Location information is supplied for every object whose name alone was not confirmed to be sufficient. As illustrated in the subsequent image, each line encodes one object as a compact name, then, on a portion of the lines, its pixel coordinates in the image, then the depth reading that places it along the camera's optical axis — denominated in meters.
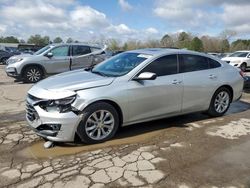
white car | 14.19
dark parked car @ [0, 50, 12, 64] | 17.60
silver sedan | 3.15
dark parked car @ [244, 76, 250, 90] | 7.11
